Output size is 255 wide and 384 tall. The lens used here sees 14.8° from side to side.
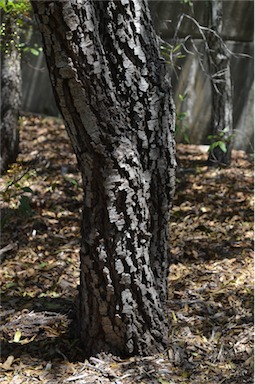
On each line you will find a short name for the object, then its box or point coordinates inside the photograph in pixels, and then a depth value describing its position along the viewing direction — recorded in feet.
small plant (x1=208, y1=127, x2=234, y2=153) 29.10
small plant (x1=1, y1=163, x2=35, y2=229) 28.94
